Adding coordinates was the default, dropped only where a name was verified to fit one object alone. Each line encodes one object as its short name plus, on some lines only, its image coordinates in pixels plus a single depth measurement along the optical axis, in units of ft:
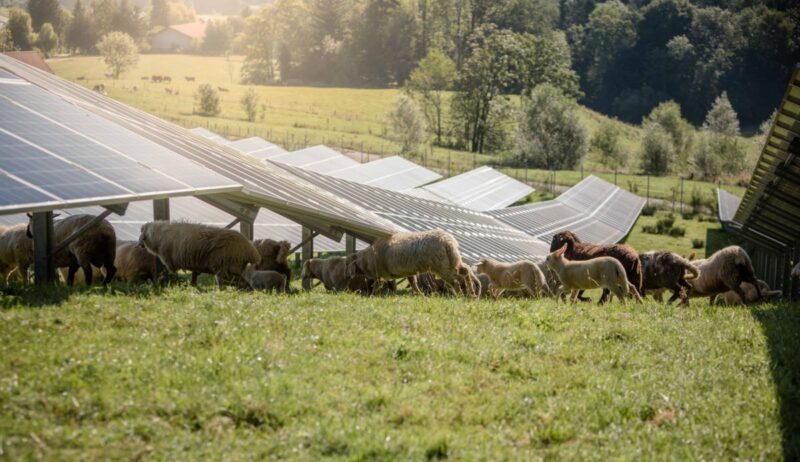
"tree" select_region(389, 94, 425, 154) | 338.75
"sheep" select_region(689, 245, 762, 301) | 70.38
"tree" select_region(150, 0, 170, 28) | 576.61
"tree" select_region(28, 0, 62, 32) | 483.10
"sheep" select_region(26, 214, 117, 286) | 59.62
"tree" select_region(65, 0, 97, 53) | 472.44
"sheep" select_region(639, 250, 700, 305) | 70.69
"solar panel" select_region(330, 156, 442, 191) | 170.09
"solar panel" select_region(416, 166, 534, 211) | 171.41
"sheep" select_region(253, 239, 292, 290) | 66.69
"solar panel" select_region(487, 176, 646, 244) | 141.38
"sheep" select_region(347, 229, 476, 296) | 63.46
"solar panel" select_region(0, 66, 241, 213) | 47.21
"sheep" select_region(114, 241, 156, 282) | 66.39
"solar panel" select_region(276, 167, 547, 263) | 87.74
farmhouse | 542.57
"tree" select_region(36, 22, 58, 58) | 451.53
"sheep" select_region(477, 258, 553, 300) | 71.36
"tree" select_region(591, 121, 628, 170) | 348.18
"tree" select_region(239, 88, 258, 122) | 370.45
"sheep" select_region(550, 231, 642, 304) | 68.69
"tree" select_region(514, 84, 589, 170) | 321.93
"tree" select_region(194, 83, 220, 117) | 367.25
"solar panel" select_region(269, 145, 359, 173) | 172.55
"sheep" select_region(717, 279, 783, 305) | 72.13
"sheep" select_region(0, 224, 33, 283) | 63.05
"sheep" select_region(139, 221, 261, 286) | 62.54
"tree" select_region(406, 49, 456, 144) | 397.80
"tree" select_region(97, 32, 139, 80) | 418.31
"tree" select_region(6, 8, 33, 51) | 442.50
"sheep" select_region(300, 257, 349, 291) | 71.72
